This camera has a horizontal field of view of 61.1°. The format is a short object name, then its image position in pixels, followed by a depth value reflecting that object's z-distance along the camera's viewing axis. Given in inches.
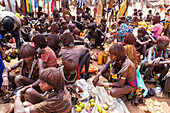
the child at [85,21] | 327.9
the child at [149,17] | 429.1
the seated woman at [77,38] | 190.5
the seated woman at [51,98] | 72.9
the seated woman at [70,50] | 129.3
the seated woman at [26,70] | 103.3
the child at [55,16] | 320.3
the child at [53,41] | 183.5
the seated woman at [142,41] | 189.9
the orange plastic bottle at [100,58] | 187.3
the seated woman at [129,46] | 138.4
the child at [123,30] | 176.2
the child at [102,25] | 245.2
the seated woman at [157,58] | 136.0
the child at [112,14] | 417.4
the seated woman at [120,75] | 107.3
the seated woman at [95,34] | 225.8
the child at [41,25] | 282.0
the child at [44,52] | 118.3
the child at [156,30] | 213.5
